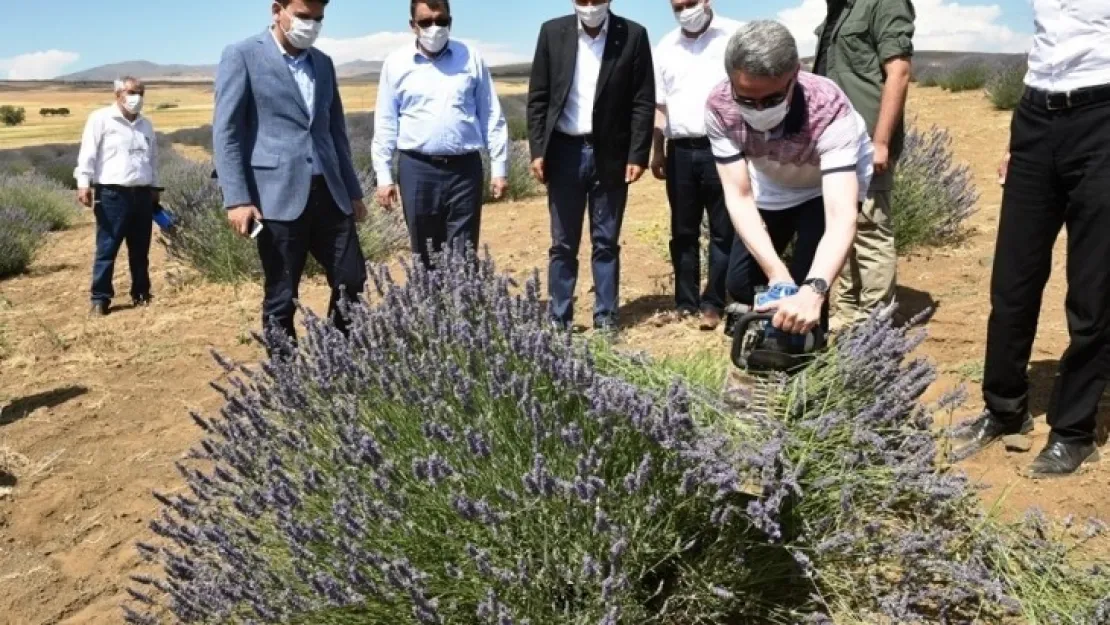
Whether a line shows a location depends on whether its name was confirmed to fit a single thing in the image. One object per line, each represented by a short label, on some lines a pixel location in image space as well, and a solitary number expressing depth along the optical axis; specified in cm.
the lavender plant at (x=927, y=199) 589
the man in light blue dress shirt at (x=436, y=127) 445
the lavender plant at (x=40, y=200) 1127
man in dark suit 453
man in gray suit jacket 362
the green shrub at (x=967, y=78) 1791
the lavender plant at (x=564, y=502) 177
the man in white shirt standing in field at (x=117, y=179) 664
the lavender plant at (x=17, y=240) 859
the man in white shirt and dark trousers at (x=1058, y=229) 271
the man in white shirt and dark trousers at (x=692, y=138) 457
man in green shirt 379
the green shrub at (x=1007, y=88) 1312
